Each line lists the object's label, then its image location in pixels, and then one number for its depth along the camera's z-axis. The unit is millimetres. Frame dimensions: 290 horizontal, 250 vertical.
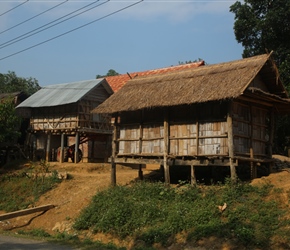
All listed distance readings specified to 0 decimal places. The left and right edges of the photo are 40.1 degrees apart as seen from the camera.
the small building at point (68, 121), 26172
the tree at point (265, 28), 23438
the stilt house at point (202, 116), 14672
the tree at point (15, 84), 49000
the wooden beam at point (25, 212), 15609
